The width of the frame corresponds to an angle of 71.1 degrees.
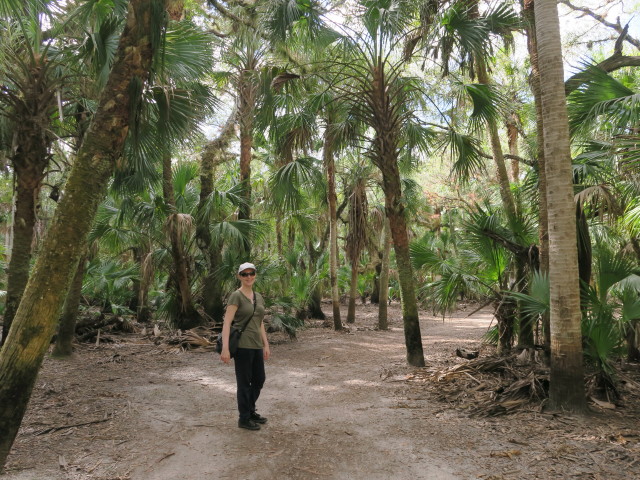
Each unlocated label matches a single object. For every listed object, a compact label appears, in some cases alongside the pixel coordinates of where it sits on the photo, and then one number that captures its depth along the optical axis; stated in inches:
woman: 181.5
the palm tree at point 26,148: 240.4
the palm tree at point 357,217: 461.4
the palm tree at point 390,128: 296.7
